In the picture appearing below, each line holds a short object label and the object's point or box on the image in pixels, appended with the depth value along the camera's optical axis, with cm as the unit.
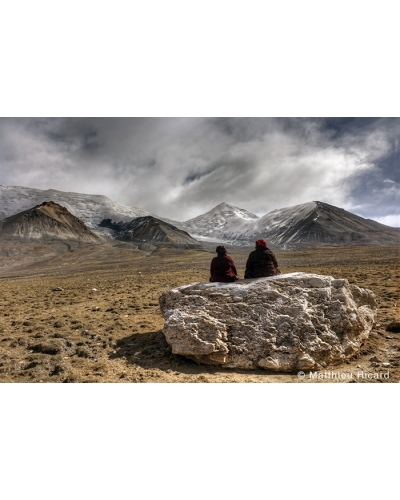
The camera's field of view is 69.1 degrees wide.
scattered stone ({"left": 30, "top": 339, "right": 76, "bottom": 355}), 626
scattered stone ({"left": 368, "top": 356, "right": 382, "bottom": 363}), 554
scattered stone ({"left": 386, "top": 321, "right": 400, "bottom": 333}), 693
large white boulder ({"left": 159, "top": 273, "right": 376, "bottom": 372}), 539
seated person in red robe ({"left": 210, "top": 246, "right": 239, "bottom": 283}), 670
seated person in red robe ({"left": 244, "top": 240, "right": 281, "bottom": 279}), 672
